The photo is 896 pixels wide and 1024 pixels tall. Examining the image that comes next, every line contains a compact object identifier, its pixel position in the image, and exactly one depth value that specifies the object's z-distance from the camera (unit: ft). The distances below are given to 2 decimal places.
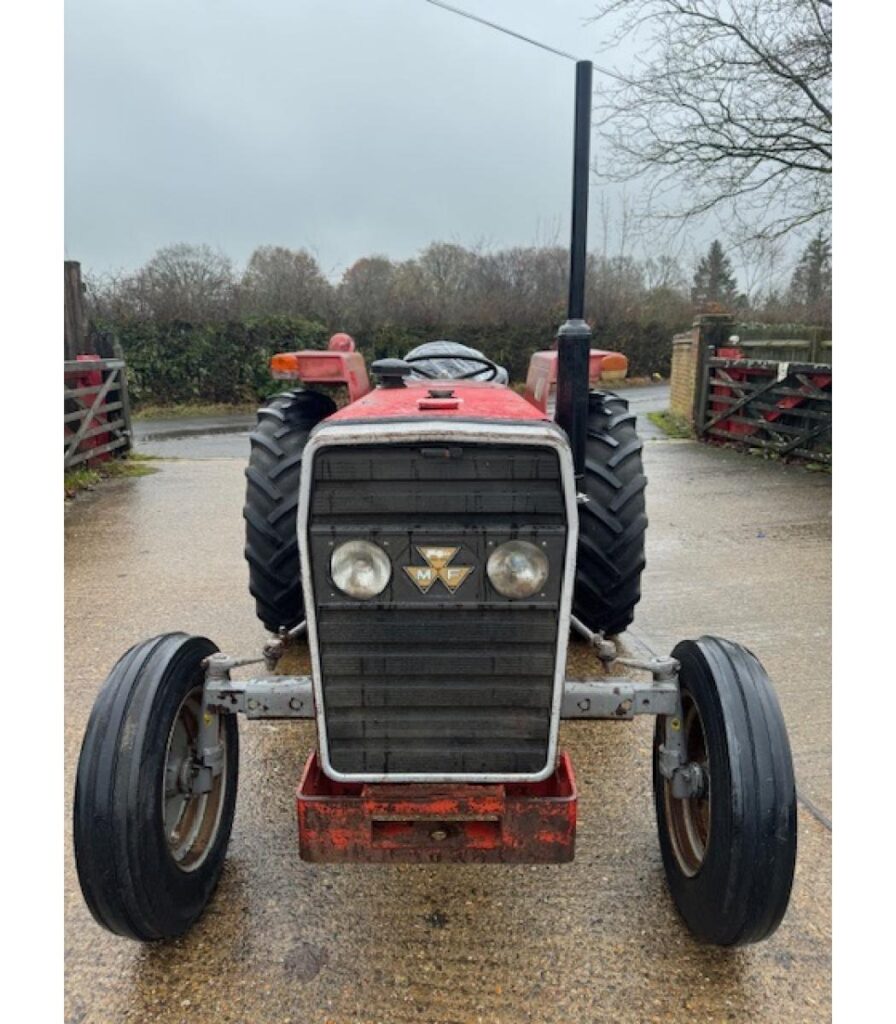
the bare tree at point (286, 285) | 64.75
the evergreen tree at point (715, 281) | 96.32
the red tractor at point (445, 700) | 5.76
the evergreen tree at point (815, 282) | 40.88
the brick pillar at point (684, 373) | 38.55
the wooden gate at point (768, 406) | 28.96
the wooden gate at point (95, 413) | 27.76
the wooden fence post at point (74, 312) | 30.81
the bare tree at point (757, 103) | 27.17
